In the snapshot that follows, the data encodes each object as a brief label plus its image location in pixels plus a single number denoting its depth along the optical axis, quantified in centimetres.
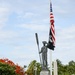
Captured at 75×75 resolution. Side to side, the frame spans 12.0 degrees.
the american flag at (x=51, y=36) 2786
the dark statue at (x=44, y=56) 2881
